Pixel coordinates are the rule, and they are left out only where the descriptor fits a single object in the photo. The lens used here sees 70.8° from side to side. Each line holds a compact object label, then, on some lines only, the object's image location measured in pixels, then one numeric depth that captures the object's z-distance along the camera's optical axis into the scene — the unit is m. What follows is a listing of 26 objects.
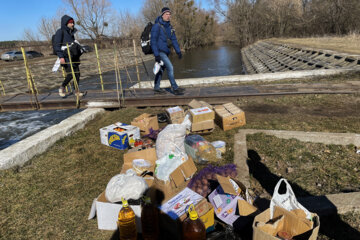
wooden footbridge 7.11
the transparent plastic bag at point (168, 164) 3.07
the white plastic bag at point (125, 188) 2.62
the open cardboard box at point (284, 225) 2.05
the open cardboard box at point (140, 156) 3.77
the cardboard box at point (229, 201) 2.58
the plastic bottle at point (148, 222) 2.50
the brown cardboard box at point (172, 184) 2.90
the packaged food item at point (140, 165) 3.59
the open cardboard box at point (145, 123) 5.16
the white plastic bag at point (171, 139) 3.78
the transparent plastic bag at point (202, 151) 3.90
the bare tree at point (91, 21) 48.06
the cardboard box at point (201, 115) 4.87
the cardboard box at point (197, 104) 5.61
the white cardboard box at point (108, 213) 2.57
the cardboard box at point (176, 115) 5.41
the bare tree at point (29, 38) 46.81
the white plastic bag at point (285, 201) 2.34
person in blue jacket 6.41
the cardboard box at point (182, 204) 2.51
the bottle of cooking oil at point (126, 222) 2.40
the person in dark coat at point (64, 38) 6.78
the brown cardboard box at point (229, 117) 5.09
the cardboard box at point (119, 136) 4.58
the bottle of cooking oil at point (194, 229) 2.19
